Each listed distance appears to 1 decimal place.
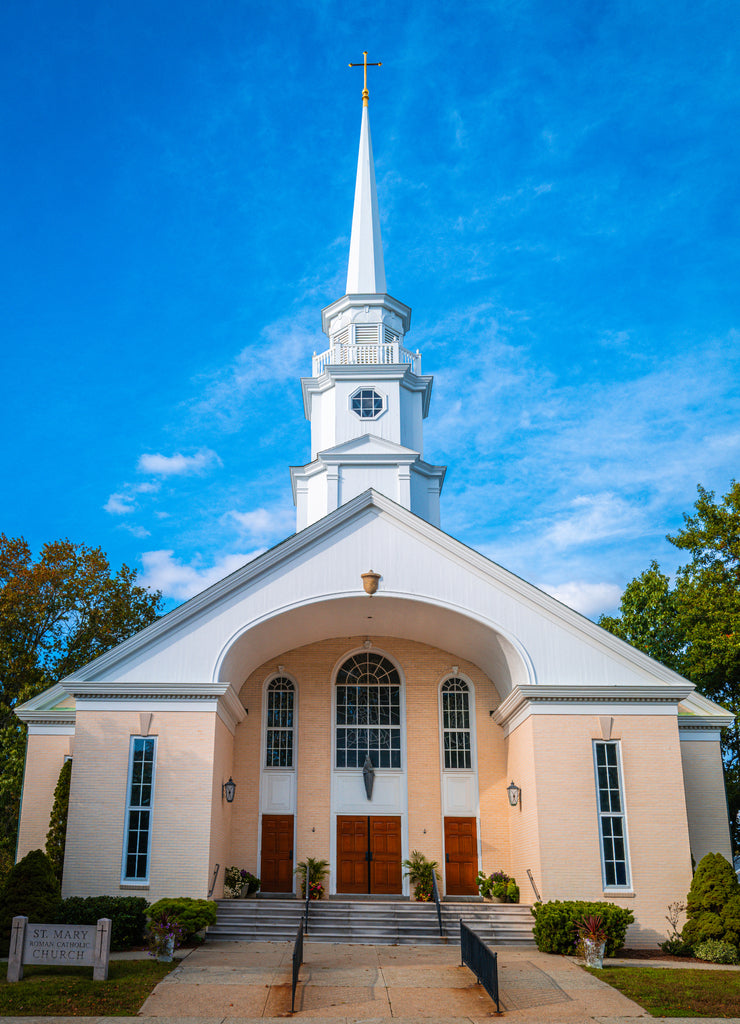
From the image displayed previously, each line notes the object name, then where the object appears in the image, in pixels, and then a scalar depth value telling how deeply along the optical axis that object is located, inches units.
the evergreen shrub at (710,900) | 695.1
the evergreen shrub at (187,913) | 666.8
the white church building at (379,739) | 759.7
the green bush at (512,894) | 814.5
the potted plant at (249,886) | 850.8
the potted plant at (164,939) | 624.4
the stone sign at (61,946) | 555.2
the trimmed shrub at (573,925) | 675.4
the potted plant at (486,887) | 845.2
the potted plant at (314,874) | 863.1
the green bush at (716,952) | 672.4
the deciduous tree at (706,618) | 1189.7
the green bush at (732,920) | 684.7
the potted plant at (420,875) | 858.1
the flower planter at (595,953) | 634.2
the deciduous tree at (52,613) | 1291.8
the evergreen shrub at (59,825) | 848.3
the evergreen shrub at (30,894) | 667.4
